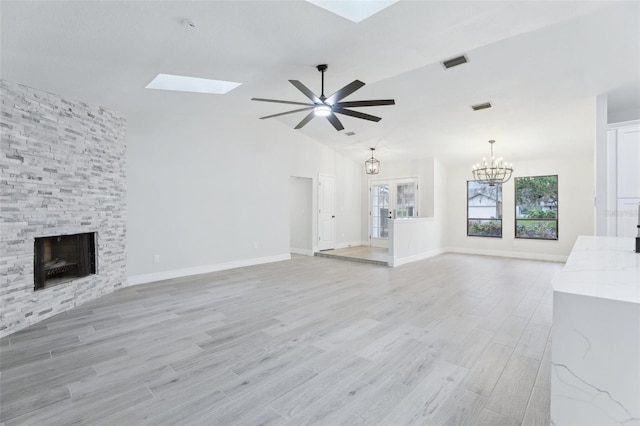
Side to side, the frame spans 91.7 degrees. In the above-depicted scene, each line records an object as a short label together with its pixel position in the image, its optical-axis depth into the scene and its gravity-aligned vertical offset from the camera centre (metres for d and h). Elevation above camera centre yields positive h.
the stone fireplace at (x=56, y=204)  3.39 +0.09
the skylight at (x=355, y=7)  2.63 +1.76
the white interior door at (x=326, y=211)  8.50 -0.01
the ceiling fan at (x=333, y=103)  3.39 +1.26
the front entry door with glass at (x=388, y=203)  8.87 +0.22
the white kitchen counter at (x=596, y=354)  1.04 -0.50
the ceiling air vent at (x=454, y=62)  4.07 +2.00
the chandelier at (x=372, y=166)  8.23 +1.20
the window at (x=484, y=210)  8.36 +0.02
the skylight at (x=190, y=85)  4.24 +1.82
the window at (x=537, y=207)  7.59 +0.09
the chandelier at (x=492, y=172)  6.36 +0.82
